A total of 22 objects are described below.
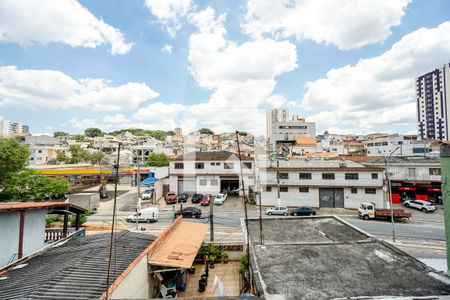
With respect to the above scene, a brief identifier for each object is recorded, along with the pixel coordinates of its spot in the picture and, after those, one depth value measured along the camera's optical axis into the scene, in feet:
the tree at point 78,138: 307.05
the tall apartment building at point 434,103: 288.30
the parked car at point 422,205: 88.31
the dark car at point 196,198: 102.15
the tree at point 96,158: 177.88
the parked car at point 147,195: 108.47
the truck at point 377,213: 77.00
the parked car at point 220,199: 100.63
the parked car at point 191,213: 81.15
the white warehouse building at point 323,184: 90.33
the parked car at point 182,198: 104.73
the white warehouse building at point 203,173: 111.45
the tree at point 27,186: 81.41
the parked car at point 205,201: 97.98
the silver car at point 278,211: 84.58
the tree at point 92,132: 419.95
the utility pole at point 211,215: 51.67
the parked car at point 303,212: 82.23
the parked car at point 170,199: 103.19
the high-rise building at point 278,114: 422.24
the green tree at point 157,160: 181.27
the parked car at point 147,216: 77.41
